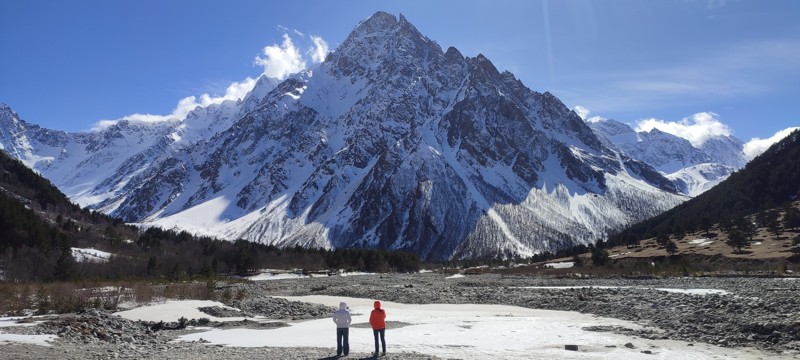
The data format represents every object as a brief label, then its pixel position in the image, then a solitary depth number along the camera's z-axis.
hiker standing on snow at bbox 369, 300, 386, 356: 23.78
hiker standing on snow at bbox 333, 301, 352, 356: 23.59
